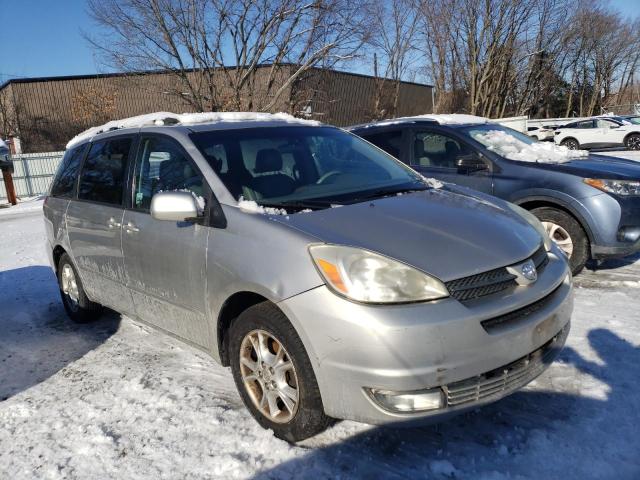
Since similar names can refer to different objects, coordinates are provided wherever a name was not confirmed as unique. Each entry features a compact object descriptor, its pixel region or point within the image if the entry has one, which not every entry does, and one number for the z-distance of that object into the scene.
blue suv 4.86
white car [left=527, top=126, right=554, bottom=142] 24.46
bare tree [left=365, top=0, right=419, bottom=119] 29.41
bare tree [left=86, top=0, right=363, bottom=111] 20.53
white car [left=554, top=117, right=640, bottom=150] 21.98
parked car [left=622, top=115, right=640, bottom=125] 22.41
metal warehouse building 26.67
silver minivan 2.29
